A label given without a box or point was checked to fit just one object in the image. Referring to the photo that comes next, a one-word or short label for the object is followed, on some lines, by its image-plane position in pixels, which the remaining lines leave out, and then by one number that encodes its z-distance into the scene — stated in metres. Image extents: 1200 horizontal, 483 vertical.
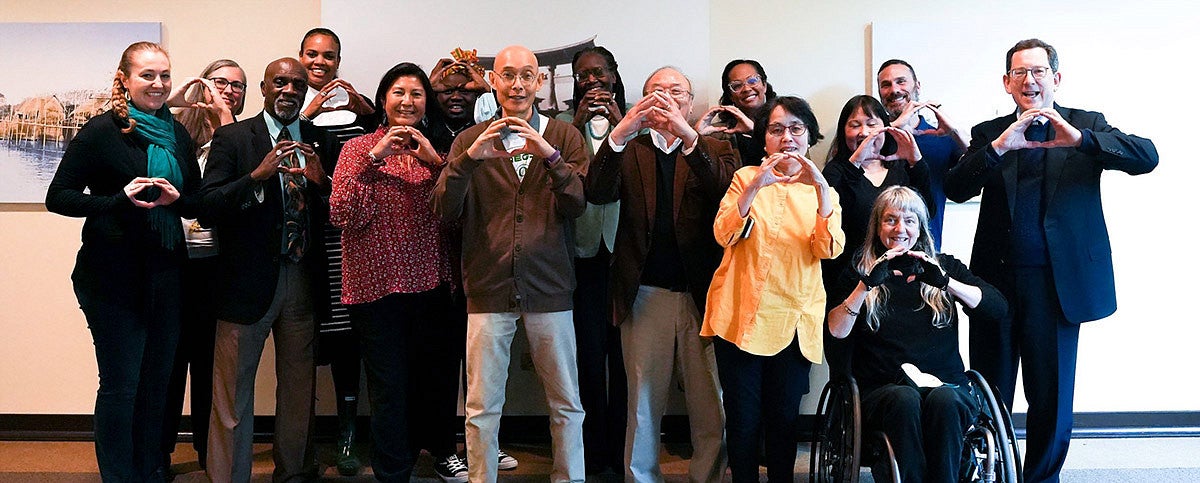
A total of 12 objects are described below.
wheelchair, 2.95
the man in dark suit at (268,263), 3.55
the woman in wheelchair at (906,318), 3.12
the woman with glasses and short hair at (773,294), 3.34
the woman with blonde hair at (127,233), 3.33
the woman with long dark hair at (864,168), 3.62
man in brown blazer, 3.52
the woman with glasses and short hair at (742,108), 3.95
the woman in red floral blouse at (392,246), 3.50
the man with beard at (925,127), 3.78
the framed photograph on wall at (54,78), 4.55
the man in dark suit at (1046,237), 3.53
